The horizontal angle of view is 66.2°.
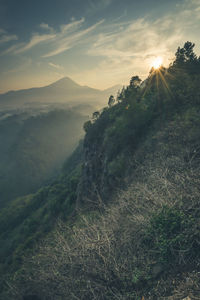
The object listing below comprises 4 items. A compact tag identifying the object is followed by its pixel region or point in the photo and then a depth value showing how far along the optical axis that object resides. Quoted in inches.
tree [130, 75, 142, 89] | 1488.7
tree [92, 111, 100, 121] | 2354.6
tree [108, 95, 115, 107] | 2407.7
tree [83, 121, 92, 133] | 1850.4
